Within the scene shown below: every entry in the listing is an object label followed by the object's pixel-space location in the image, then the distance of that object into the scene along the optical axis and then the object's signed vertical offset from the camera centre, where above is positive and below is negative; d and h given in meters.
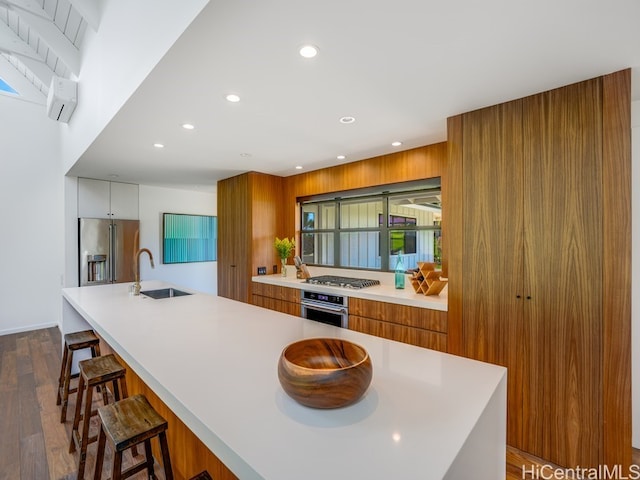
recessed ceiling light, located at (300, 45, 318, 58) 1.42 +0.90
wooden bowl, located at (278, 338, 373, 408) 0.88 -0.42
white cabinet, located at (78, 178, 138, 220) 4.35 +0.63
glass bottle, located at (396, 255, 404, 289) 2.98 -0.36
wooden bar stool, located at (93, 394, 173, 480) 1.18 -0.76
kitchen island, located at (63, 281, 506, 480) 0.71 -0.52
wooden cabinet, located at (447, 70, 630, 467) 1.70 -0.16
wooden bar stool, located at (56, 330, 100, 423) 2.35 -0.91
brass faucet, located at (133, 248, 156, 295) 2.73 -0.42
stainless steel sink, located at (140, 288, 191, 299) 3.00 -0.53
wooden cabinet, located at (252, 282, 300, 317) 3.44 -0.70
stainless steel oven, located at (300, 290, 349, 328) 2.96 -0.70
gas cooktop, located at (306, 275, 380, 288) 3.11 -0.46
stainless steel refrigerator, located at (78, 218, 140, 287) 4.27 -0.15
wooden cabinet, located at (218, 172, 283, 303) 4.02 +0.16
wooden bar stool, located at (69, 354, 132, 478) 1.65 -0.81
